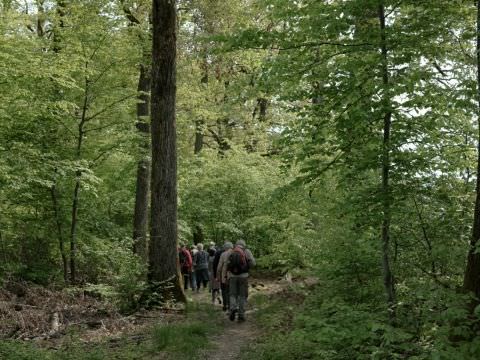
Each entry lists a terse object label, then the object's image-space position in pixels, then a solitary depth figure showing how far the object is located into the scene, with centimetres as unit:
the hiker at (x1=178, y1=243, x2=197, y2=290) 1634
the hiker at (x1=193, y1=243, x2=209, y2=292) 1648
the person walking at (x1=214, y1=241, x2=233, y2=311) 1111
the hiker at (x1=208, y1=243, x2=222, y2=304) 1394
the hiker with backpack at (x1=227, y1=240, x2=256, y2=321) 1059
